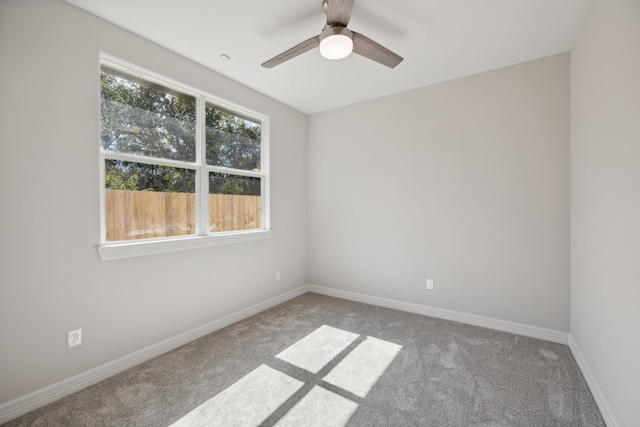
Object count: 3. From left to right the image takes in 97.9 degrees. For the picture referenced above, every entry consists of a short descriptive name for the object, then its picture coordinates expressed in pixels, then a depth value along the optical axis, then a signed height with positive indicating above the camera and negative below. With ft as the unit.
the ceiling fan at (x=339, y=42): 5.63 +3.86
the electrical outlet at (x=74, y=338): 6.42 -2.91
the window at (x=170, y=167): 7.35 +1.44
